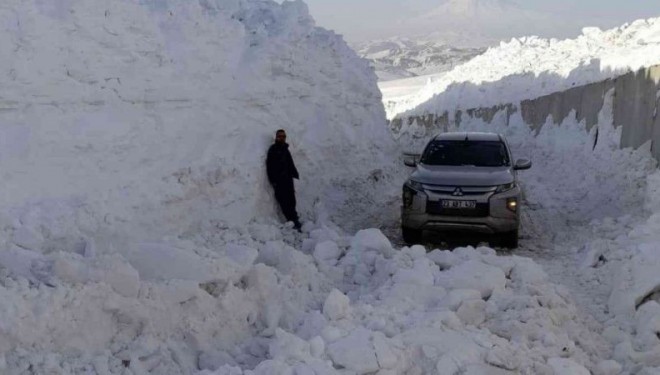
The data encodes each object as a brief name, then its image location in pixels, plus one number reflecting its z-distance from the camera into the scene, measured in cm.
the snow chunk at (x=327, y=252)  786
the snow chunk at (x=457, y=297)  611
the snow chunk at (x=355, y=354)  490
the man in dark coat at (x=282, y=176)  1011
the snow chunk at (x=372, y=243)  794
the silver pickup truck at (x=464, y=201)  938
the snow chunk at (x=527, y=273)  694
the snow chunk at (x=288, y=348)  491
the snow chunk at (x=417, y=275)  664
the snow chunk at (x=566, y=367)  527
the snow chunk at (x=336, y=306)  567
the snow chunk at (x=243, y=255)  638
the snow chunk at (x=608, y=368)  561
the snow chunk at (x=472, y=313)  600
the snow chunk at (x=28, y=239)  611
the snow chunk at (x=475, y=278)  652
